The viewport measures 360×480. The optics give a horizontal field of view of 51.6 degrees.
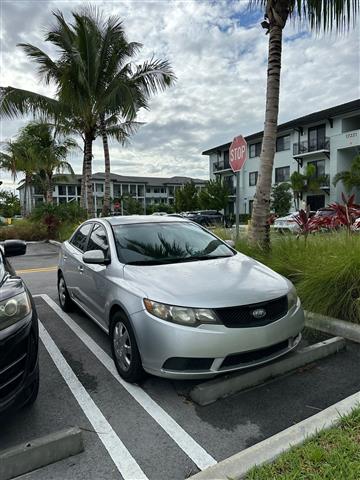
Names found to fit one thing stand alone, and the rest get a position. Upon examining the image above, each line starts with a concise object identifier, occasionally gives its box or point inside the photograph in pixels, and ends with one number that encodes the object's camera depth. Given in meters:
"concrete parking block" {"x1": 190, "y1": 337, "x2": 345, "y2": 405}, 3.18
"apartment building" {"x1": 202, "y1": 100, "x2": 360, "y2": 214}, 31.74
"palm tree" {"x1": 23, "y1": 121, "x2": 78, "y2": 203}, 25.75
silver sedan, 3.05
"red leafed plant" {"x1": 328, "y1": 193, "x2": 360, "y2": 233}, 6.36
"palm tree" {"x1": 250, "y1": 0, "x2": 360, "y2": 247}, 6.87
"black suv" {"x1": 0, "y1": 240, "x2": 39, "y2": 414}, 2.47
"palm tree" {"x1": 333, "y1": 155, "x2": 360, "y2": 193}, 29.06
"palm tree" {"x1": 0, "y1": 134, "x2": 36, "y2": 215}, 28.36
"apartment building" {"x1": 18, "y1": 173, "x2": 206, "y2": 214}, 70.56
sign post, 6.71
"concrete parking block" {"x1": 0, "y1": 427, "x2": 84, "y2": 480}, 2.30
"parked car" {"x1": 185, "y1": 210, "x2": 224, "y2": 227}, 27.48
